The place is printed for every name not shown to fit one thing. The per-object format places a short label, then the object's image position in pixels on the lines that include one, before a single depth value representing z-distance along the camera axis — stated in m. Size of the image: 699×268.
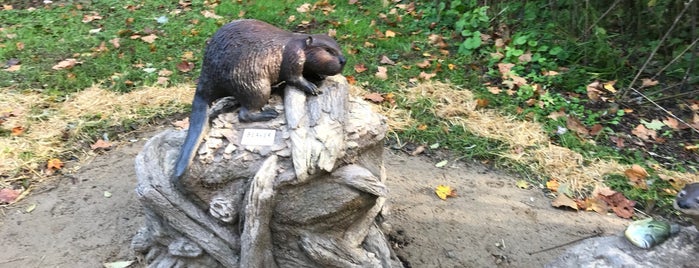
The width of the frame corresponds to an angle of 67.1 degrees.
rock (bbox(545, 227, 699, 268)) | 2.34
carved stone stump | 2.57
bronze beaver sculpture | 2.71
